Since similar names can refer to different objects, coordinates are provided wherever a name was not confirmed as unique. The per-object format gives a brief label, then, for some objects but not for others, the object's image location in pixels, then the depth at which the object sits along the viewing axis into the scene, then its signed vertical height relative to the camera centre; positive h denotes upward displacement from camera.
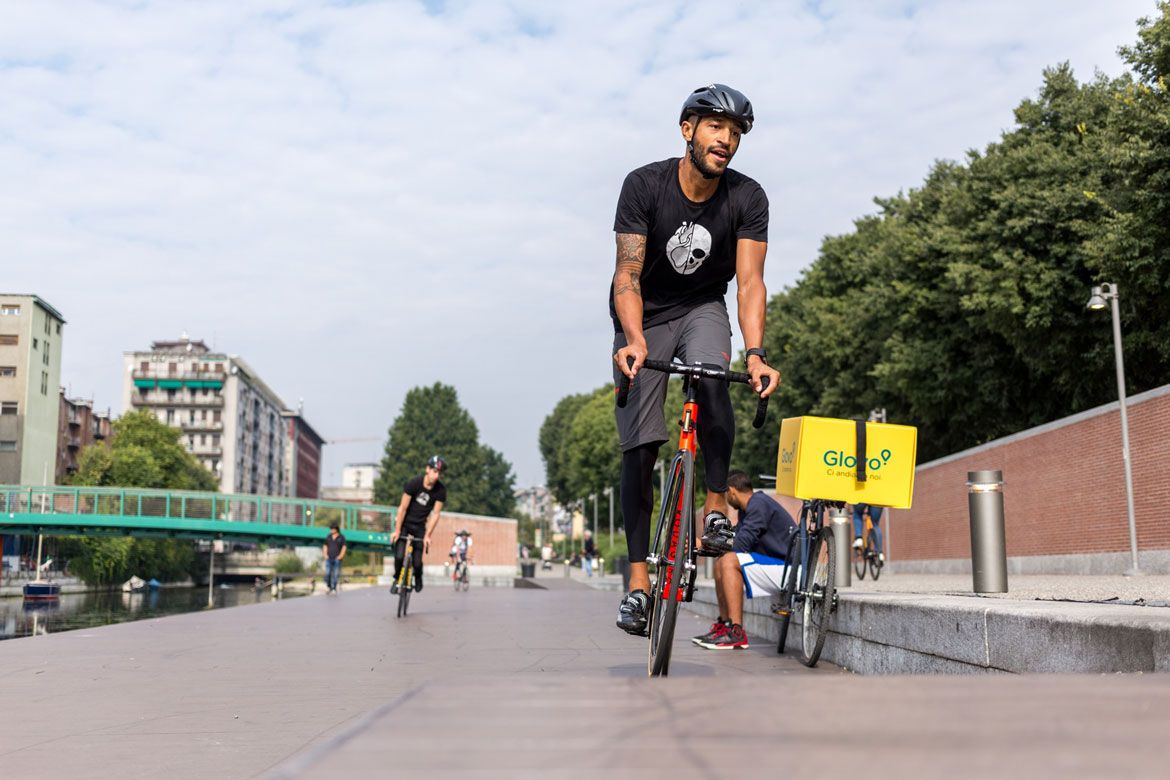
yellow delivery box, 6.67 +0.41
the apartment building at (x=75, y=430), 102.62 +9.81
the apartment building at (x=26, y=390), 86.19 +10.99
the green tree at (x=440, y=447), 121.81 +9.36
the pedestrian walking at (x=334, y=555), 35.81 -0.56
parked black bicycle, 6.14 -0.24
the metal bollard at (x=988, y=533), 7.49 +0.01
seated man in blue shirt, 6.89 -0.12
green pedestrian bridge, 67.56 +1.24
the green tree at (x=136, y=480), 79.62 +4.33
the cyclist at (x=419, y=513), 15.51 +0.31
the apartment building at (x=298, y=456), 179.62 +12.72
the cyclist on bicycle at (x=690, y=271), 4.95 +1.15
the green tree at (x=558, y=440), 112.31 +9.66
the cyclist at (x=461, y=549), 41.34 -0.45
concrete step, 2.94 -0.33
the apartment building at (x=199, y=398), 132.75 +15.55
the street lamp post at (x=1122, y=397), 20.33 +2.48
